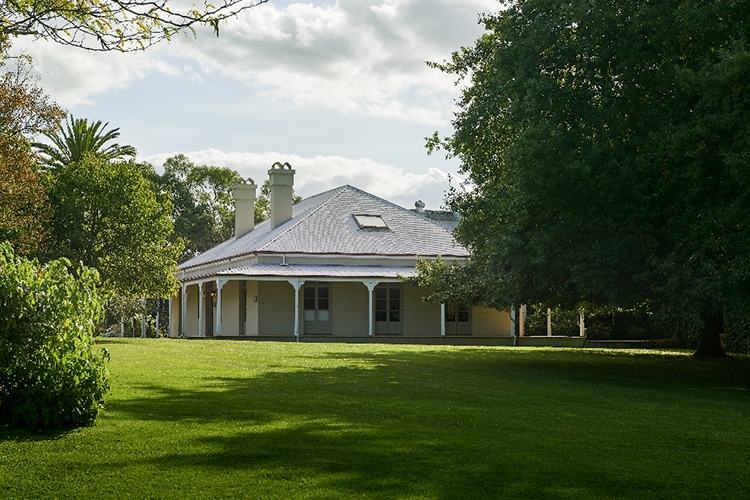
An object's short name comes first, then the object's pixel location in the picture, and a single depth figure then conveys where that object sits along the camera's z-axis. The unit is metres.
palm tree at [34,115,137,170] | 45.16
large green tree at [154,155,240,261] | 60.34
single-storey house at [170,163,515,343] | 35.44
